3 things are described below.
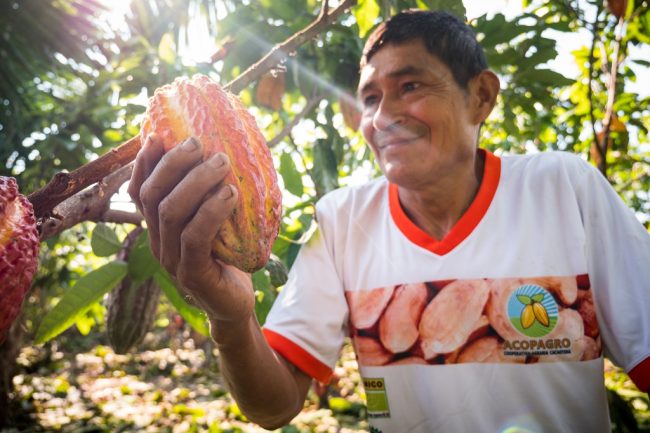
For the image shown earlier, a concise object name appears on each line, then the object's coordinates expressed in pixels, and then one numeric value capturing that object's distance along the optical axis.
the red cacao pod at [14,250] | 0.50
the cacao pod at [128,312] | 1.10
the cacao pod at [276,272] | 0.98
